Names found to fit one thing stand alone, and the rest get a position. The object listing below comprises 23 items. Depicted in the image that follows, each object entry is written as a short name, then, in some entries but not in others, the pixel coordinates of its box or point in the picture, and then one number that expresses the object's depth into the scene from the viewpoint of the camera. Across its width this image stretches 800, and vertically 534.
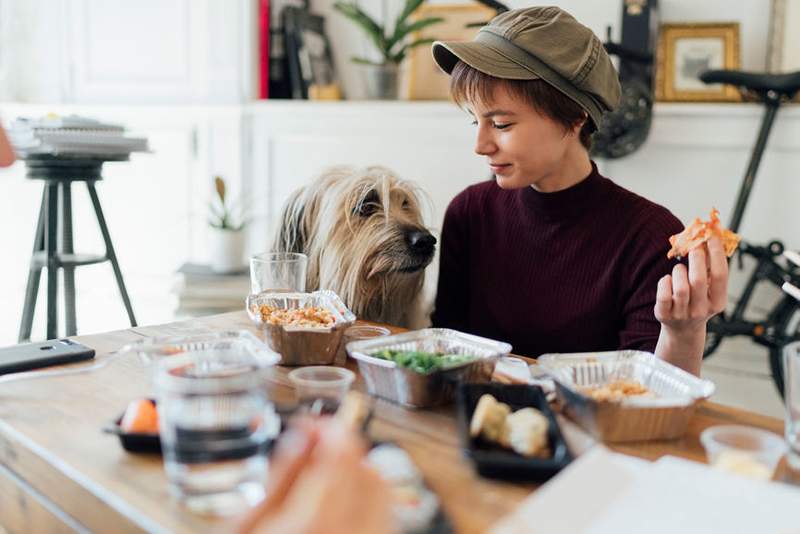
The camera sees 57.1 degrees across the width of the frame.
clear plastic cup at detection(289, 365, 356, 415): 1.00
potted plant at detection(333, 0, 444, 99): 3.50
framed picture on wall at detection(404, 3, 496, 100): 3.57
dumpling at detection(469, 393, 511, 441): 0.94
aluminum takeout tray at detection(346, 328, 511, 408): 1.12
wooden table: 0.81
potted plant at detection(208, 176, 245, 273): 3.58
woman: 1.54
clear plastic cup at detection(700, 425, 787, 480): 0.89
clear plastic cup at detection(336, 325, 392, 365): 1.48
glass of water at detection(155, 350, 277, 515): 0.76
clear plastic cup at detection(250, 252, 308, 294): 1.57
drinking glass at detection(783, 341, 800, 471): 0.95
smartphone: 1.29
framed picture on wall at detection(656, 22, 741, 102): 3.00
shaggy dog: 1.91
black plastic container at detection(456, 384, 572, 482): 0.87
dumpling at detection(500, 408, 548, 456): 0.90
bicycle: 2.68
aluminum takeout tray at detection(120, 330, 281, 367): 1.20
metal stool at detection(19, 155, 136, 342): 2.80
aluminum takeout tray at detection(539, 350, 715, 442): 0.98
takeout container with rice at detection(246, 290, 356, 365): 1.30
